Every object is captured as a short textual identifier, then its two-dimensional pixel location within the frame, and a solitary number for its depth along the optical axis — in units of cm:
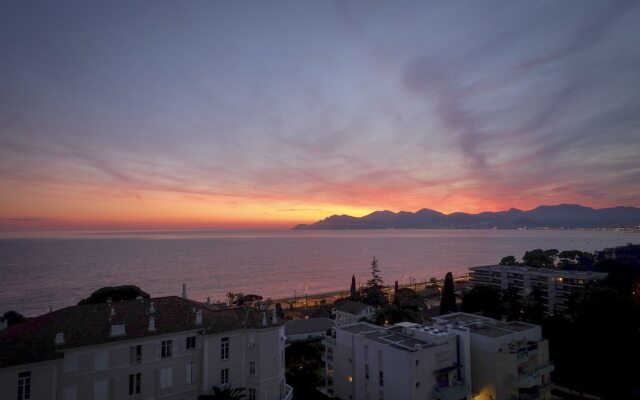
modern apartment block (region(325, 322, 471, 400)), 2681
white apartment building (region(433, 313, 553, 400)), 2925
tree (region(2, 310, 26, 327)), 4581
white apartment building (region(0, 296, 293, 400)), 2034
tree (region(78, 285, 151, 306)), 4794
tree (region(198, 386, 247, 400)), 2403
